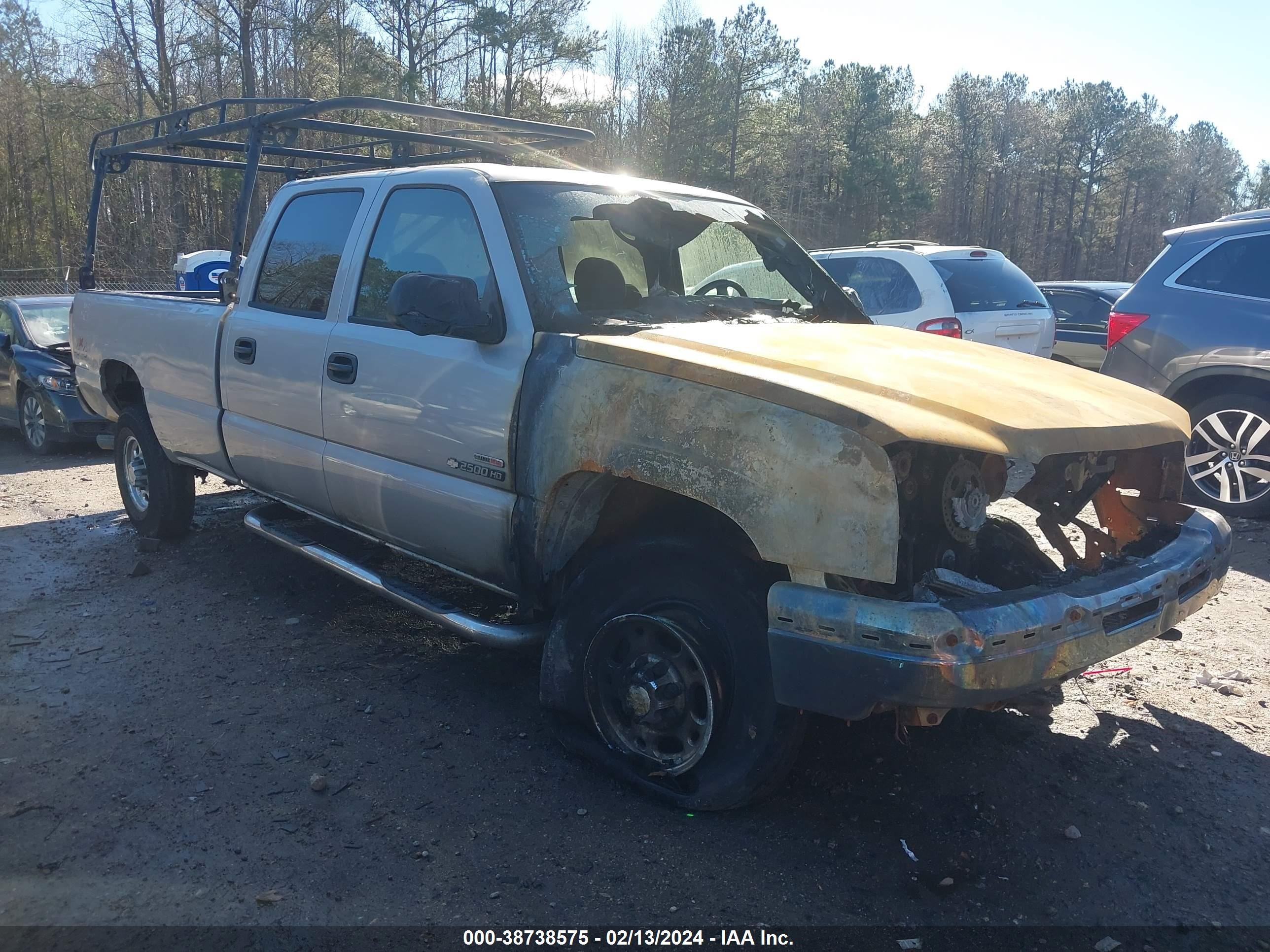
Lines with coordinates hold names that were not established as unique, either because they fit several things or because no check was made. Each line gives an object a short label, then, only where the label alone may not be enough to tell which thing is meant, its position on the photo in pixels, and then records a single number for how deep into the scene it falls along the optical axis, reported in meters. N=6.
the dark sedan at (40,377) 9.31
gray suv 6.37
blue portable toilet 11.51
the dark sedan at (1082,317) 12.62
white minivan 8.09
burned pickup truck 2.55
